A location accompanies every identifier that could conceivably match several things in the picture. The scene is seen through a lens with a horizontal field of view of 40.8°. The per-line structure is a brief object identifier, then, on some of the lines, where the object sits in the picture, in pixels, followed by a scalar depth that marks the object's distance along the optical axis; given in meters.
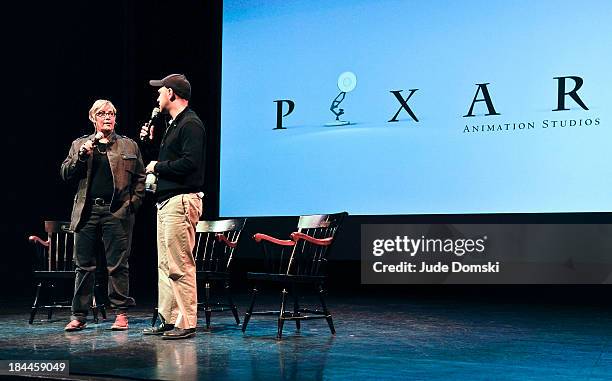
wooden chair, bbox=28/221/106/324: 4.85
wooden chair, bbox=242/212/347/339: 4.18
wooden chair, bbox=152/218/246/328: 4.56
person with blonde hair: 4.53
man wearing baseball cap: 3.96
